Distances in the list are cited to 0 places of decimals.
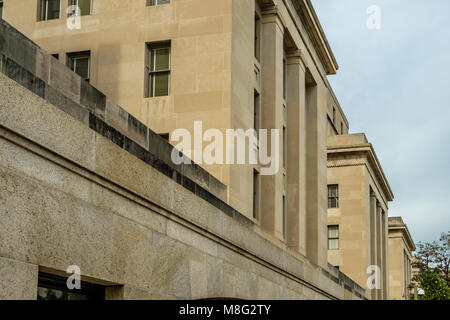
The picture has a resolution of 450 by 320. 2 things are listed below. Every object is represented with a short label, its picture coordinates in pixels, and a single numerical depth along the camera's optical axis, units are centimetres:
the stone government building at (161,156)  1009
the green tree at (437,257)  7050
